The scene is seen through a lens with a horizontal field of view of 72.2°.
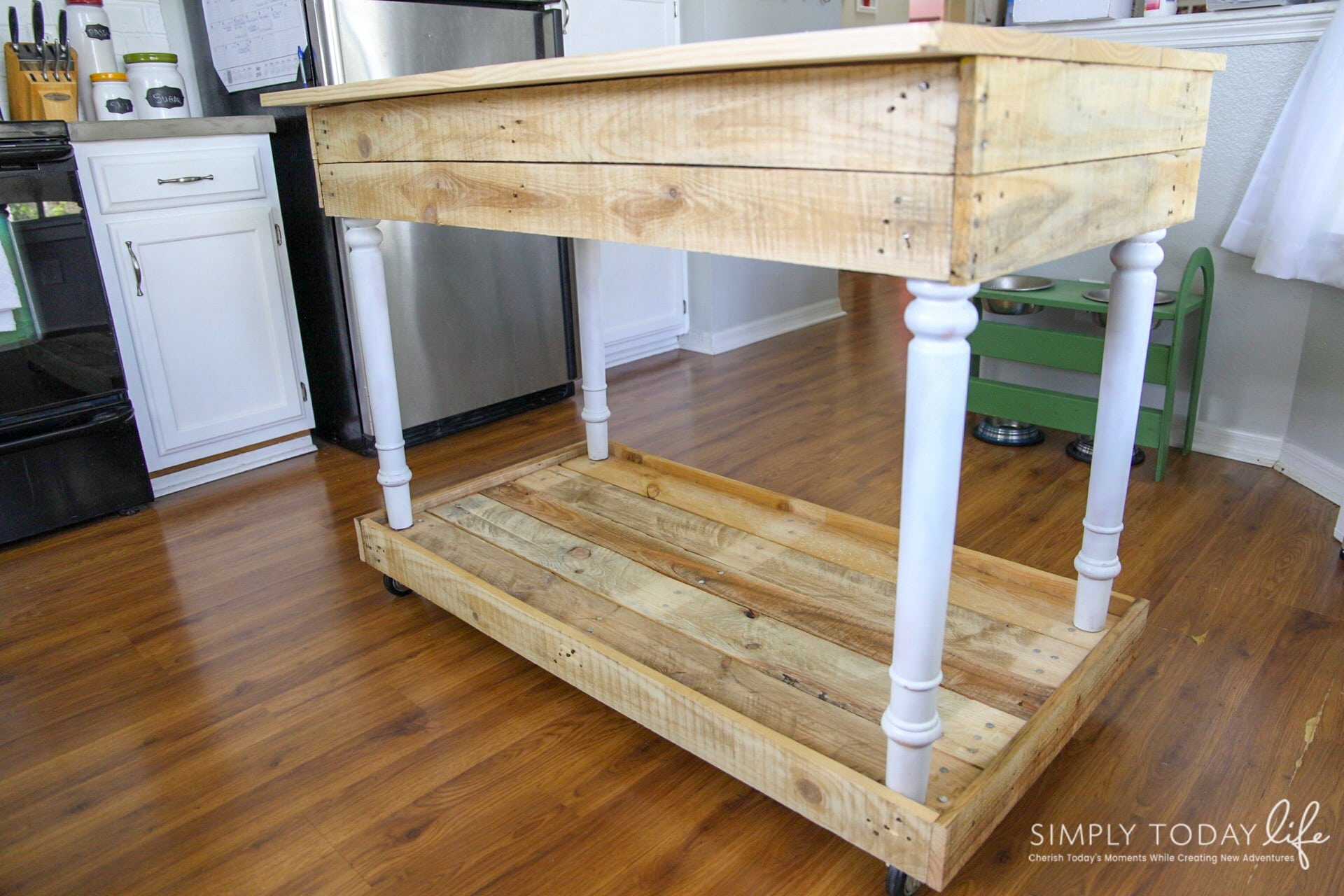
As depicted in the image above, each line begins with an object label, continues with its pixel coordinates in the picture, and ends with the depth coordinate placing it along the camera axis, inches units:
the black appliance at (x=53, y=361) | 75.9
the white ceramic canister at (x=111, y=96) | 92.6
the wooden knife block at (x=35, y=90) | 88.7
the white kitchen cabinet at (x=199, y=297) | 85.4
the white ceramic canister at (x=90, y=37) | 94.1
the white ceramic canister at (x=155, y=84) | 95.1
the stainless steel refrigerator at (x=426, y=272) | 91.7
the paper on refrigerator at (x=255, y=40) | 90.0
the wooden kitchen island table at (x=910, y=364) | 33.5
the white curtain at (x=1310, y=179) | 74.8
